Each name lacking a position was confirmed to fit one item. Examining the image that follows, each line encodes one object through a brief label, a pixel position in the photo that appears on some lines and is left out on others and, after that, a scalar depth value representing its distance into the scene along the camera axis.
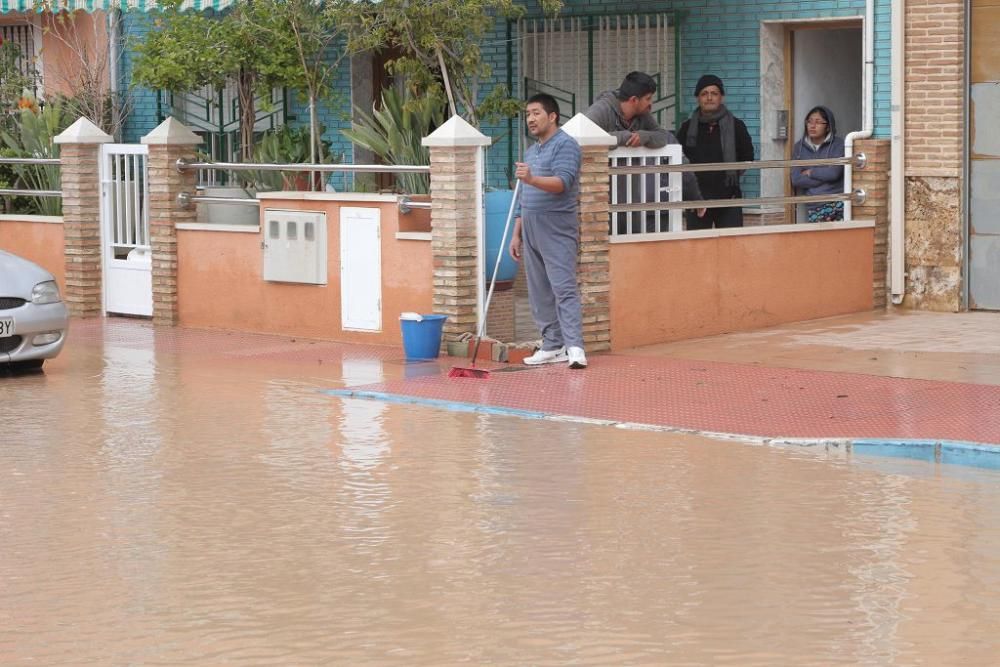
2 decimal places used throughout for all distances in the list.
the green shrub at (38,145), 18.11
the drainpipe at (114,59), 21.06
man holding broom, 12.30
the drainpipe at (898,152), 15.41
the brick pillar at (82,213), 16.52
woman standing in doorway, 15.70
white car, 12.42
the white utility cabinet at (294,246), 14.38
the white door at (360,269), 13.97
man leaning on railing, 13.61
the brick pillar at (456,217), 13.10
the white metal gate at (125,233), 16.30
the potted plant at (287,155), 15.98
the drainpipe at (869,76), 15.77
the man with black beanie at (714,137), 15.35
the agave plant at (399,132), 15.00
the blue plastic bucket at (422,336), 12.96
